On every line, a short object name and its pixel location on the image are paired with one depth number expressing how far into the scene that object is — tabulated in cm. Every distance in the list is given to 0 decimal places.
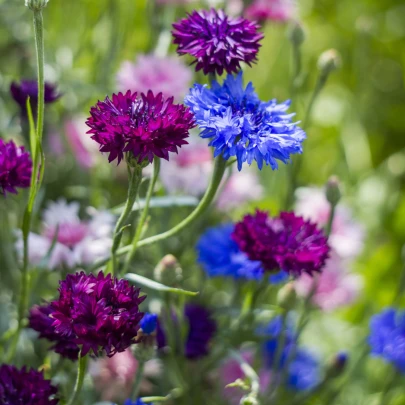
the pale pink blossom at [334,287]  83
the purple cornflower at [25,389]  59
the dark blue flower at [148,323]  61
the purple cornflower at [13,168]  61
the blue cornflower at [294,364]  78
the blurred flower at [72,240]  70
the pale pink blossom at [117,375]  73
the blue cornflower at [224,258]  67
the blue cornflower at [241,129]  58
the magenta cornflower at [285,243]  62
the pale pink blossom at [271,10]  83
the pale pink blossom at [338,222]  81
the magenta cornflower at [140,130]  57
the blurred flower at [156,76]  77
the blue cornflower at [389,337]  73
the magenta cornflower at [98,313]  55
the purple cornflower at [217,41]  61
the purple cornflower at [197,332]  70
